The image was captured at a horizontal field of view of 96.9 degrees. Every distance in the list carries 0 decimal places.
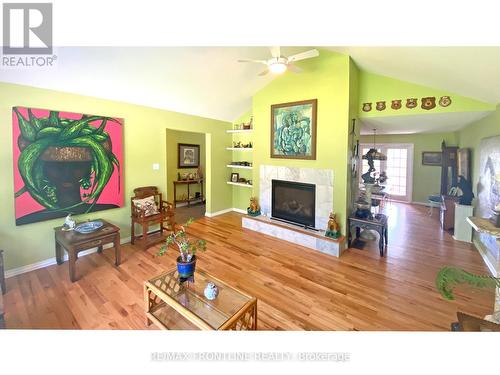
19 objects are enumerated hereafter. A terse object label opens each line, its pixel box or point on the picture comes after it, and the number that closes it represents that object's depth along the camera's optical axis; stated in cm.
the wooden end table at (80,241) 245
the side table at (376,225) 317
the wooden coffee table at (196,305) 150
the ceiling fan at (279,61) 239
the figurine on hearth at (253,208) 425
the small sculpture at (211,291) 169
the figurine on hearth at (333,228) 326
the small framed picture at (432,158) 599
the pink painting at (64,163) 256
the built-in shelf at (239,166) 489
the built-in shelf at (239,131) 481
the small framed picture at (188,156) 598
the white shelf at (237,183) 491
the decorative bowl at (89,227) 274
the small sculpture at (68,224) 279
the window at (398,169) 650
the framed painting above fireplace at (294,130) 351
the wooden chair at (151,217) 338
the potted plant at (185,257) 181
